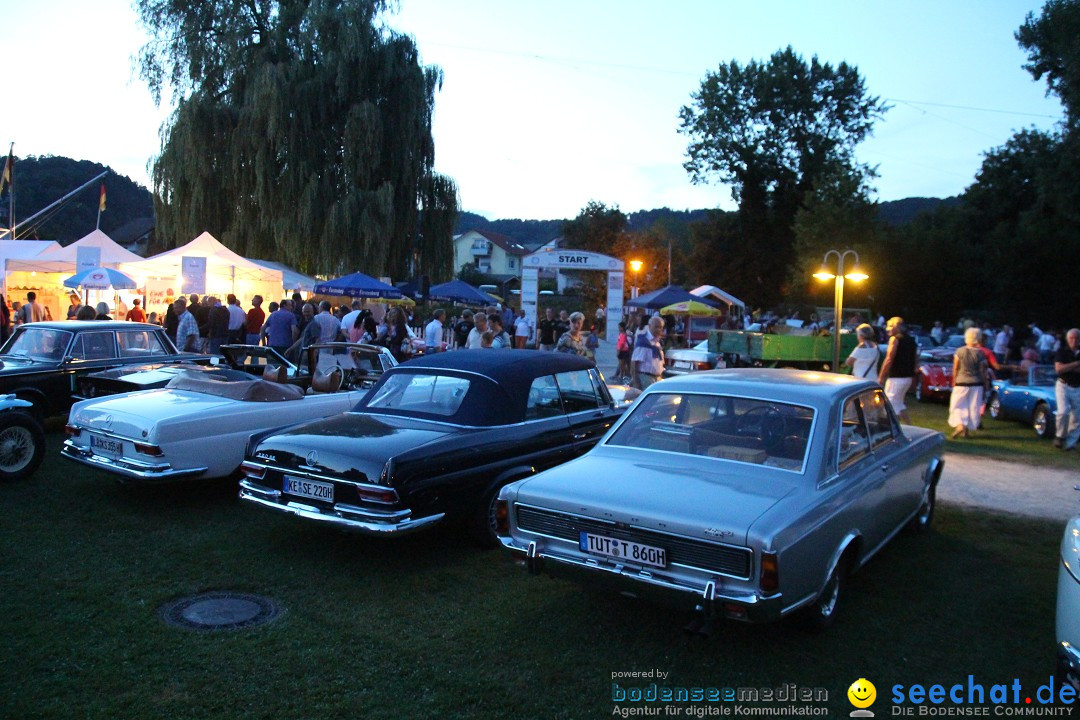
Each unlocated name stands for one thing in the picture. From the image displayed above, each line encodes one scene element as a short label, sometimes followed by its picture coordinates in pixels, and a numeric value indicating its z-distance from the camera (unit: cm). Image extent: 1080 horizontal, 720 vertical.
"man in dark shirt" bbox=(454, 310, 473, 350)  1814
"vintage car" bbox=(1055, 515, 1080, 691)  335
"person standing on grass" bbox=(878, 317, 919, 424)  1025
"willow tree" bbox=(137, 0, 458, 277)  2472
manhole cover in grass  459
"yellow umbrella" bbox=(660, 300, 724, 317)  3198
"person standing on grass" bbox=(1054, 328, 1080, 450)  1076
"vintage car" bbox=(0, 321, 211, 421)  938
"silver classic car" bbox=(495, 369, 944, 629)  394
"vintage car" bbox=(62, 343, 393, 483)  657
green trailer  1978
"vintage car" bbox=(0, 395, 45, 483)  755
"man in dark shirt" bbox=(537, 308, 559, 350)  2055
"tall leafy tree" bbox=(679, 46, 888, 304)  5103
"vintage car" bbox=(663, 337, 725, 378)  2045
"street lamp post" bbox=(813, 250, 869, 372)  1424
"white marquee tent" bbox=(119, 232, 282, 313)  1986
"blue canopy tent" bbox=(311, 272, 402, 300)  2119
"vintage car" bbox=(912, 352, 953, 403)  1641
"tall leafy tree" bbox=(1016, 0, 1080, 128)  2650
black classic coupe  533
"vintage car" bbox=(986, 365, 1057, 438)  1225
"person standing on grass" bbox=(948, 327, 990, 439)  1145
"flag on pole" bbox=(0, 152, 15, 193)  2535
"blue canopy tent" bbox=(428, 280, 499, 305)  2347
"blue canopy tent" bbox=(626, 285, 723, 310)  3425
